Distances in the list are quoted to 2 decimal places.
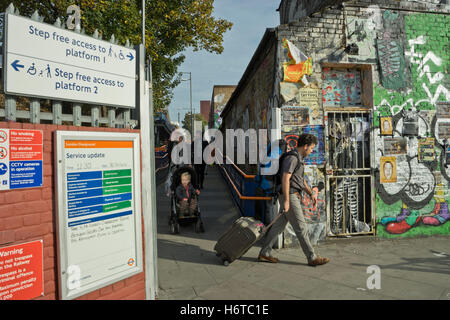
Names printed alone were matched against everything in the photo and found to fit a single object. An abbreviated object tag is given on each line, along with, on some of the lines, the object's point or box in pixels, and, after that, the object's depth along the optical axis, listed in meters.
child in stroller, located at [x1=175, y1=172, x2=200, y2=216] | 6.93
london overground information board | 3.00
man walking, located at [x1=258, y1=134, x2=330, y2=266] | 4.79
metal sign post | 3.63
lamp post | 39.03
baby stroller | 6.86
